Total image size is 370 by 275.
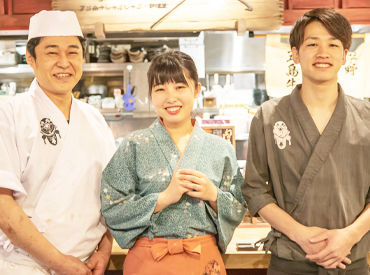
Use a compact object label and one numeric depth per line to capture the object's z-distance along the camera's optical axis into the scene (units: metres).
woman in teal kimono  1.97
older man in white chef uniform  1.98
